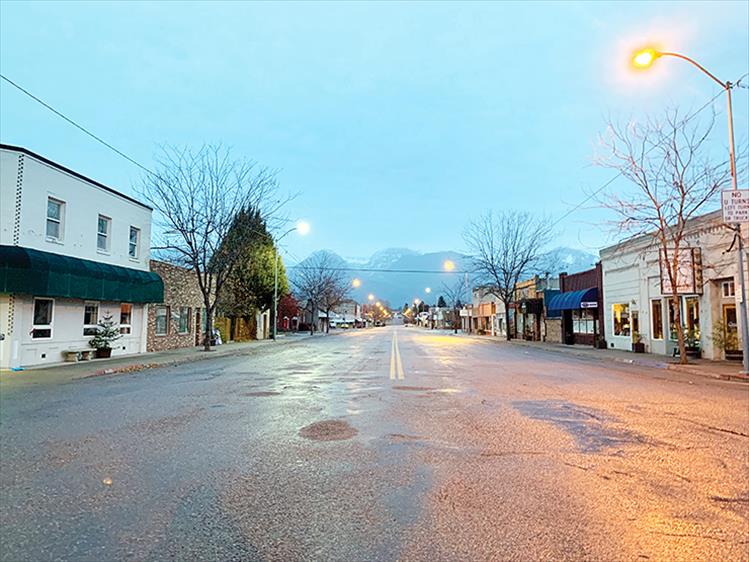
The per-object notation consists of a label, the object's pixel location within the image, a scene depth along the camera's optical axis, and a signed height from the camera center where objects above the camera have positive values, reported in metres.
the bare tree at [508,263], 49.47 +5.32
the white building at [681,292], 21.58 +1.30
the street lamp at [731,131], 15.51 +6.11
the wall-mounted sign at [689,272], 22.61 +2.06
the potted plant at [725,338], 20.95 -0.76
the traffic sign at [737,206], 16.02 +3.48
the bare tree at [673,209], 19.77 +4.30
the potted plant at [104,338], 21.72 -0.88
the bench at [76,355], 20.12 -1.48
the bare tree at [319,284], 68.56 +4.79
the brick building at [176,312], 27.88 +0.28
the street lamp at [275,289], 40.66 +2.24
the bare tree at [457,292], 106.88 +6.32
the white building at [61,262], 17.41 +2.05
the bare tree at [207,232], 28.16 +4.71
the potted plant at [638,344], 27.14 -1.29
